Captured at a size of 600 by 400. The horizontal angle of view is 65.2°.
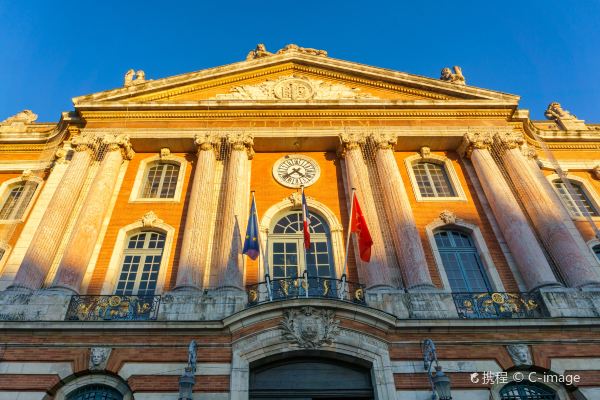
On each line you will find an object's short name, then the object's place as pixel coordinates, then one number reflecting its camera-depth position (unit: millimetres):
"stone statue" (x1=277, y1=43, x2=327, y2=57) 21656
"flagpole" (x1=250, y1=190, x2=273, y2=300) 12927
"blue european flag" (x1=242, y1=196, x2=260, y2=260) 13102
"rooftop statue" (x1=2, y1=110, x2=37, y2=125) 21531
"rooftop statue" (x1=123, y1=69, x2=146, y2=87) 20602
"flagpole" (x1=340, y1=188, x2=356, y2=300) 12984
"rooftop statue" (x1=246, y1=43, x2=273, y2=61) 21750
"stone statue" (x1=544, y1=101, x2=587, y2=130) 22172
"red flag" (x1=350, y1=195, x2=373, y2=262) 13359
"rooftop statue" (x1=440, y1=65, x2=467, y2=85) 20859
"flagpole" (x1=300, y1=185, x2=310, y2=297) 12680
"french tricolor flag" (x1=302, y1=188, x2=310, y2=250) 13445
